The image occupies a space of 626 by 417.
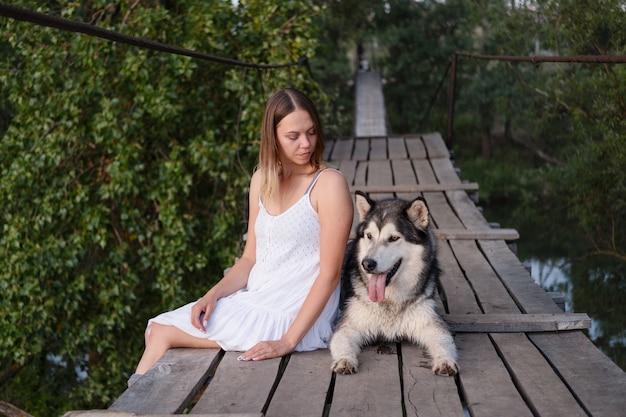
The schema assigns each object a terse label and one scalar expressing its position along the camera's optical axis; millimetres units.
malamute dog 2834
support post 8211
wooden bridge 2330
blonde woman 2867
